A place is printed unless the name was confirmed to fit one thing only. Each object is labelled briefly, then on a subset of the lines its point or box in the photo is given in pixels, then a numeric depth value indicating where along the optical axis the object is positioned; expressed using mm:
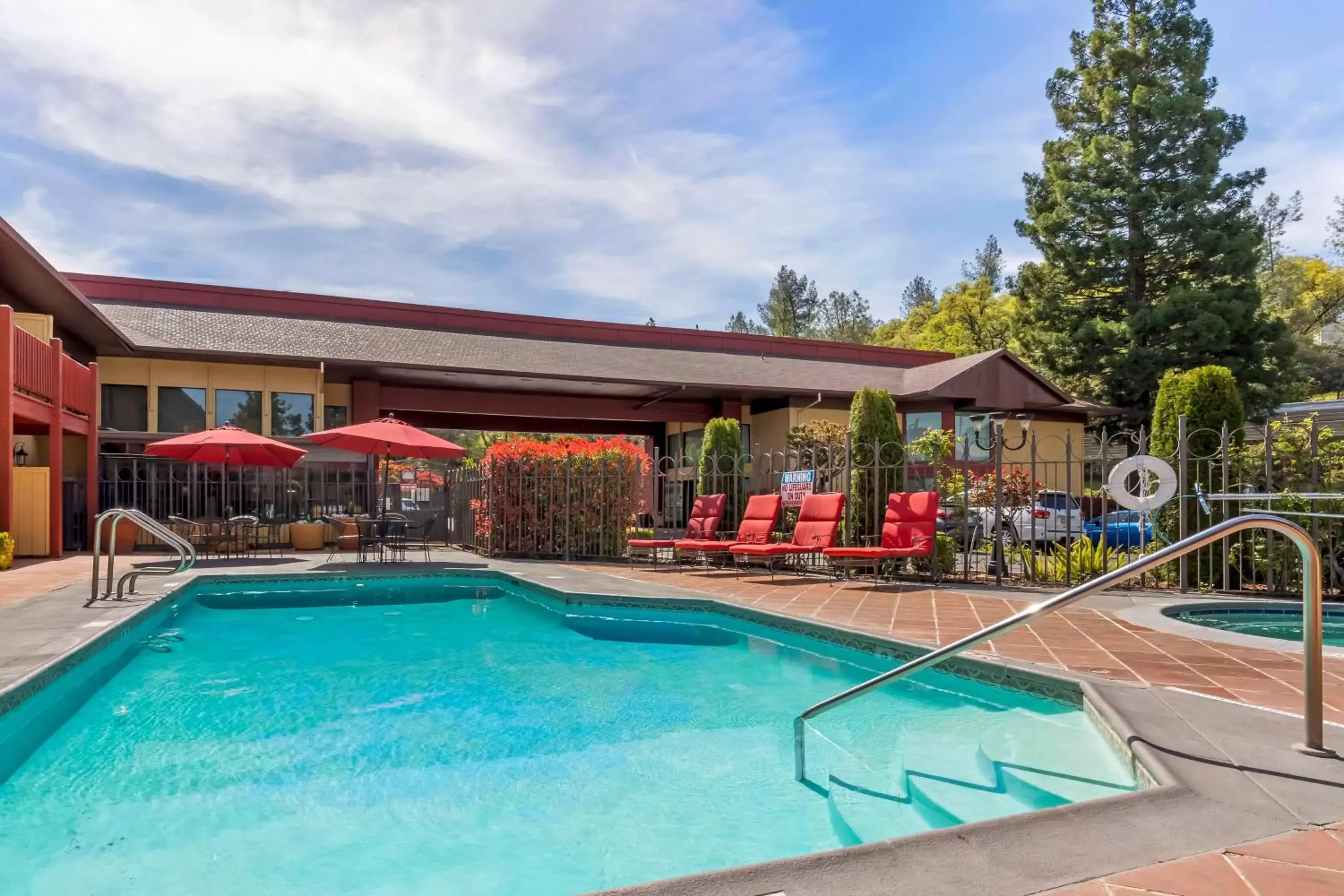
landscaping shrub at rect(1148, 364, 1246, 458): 8695
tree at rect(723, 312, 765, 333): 68188
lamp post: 8812
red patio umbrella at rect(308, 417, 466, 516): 12047
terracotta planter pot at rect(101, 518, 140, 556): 14945
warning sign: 11391
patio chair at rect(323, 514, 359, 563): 15570
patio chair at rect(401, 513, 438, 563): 12945
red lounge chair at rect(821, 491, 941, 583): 9023
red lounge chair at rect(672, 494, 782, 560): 11008
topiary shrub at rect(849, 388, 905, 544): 10469
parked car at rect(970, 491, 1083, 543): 14448
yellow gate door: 12914
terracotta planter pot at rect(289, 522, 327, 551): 15883
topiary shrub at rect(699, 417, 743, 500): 13102
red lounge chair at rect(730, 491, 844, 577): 9922
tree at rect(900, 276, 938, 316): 68438
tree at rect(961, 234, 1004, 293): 60750
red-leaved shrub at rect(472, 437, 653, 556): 13383
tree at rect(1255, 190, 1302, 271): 39906
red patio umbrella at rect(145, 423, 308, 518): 12219
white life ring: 8008
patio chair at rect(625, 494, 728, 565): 11828
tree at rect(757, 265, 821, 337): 61500
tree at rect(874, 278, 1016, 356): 37250
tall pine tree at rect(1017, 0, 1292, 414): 24688
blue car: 13820
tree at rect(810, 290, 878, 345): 64188
